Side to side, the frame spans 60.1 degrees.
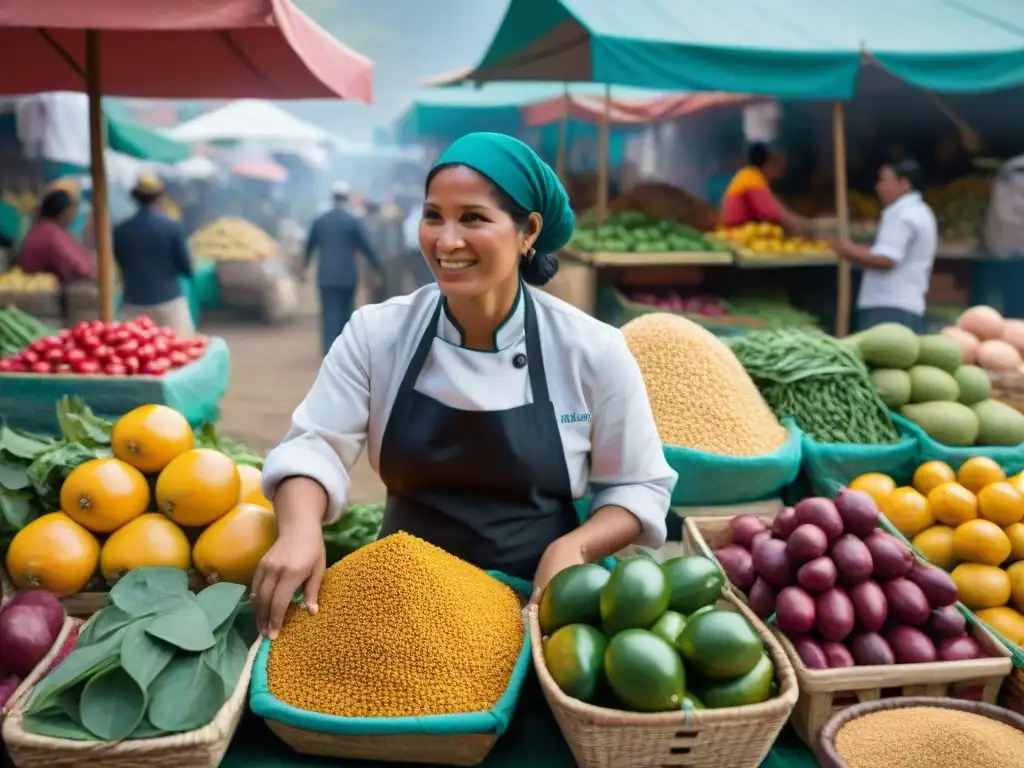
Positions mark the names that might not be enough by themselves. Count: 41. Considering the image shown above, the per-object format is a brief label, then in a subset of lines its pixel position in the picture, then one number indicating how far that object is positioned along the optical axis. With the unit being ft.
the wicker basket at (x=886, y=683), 4.86
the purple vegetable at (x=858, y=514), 5.56
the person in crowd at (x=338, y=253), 26.37
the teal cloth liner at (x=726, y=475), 7.95
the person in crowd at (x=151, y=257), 21.01
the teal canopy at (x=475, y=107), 41.75
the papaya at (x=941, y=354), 10.05
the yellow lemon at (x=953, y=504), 7.14
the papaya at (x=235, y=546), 5.74
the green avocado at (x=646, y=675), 3.95
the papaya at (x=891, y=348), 9.94
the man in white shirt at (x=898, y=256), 16.96
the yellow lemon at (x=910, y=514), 7.36
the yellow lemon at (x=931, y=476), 7.99
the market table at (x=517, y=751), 4.47
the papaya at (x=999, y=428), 9.32
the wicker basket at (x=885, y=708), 4.16
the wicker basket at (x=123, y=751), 4.03
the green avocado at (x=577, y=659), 4.12
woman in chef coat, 5.61
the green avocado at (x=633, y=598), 4.29
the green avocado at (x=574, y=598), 4.50
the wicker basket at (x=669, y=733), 3.97
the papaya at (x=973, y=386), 9.80
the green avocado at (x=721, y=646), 4.09
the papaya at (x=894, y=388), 9.67
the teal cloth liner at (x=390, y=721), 4.17
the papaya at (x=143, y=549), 5.94
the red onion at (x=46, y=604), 5.00
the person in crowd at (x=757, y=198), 21.54
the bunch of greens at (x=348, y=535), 7.05
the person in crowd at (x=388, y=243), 38.99
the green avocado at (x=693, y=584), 4.62
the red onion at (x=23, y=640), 4.70
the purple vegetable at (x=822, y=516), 5.51
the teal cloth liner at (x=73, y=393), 12.45
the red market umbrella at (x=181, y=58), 10.33
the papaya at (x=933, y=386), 9.62
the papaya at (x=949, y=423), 9.17
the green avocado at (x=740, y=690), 4.13
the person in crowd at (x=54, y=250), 23.75
